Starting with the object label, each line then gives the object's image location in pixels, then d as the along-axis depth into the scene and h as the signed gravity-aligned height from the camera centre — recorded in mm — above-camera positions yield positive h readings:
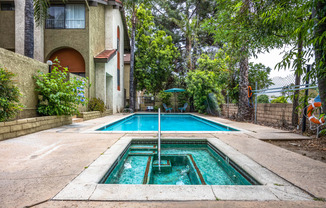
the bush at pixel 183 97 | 15445 +569
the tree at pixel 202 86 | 12250 +1231
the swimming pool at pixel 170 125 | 7061 -957
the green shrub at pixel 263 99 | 11080 +325
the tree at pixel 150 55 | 15594 +4228
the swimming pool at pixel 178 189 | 1609 -823
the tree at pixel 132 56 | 13750 +3756
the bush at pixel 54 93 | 5715 +350
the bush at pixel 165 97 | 15789 +626
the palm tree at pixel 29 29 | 6259 +2608
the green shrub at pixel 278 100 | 7791 +186
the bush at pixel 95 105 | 9477 -50
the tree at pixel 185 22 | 16178 +8218
